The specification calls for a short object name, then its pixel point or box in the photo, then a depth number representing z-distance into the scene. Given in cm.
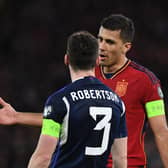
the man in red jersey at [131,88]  1173
